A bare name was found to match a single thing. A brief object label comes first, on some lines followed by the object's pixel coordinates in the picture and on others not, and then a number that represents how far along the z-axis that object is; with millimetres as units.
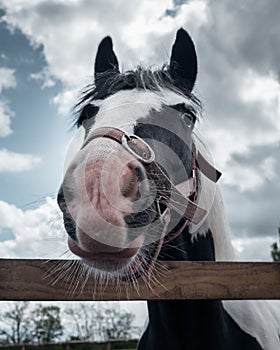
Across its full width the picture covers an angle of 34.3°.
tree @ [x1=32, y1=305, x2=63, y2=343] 26869
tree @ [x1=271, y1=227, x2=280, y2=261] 27172
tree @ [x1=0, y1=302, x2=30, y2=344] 23661
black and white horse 1492
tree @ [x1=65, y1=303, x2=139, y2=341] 23047
